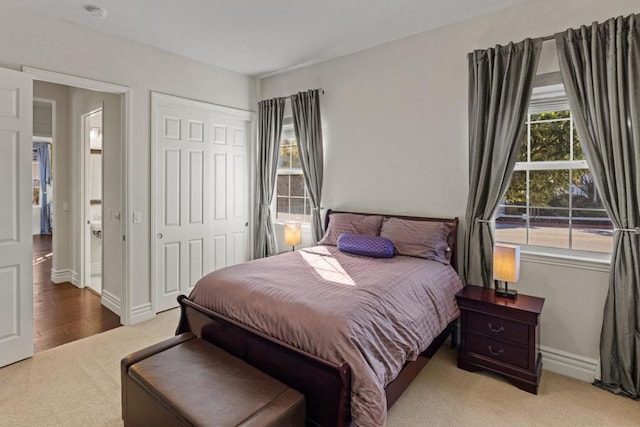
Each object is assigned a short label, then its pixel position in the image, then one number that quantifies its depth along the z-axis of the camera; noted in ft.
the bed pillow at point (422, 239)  9.91
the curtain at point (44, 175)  29.09
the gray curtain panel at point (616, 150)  7.59
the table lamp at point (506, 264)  8.34
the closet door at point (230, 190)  14.43
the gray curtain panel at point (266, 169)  14.75
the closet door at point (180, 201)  12.55
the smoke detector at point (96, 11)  9.37
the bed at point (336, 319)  5.54
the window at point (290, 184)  15.05
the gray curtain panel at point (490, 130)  8.89
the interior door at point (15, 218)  8.77
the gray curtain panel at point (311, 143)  13.42
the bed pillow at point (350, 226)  11.41
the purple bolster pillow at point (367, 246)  9.96
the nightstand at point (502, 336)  7.91
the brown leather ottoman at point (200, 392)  5.05
